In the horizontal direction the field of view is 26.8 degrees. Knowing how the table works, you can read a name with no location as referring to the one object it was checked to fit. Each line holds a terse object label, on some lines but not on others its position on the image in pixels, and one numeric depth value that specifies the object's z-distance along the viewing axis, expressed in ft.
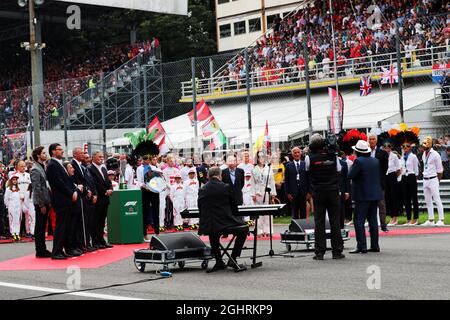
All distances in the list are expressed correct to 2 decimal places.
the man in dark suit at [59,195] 55.06
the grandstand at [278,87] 108.68
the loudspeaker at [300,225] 52.65
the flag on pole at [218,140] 103.55
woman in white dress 66.18
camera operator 48.67
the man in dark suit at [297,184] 68.08
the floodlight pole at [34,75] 101.24
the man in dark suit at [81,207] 58.34
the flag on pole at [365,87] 113.00
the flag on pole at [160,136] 109.50
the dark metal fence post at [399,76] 91.71
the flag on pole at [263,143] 97.09
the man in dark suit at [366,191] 51.06
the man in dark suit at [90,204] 59.88
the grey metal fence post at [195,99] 103.09
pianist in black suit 44.75
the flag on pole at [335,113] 93.86
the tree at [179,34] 207.41
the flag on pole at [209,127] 104.63
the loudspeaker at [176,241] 45.98
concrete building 201.67
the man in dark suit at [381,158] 64.90
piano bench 44.70
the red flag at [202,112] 105.29
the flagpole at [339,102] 92.24
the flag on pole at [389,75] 107.45
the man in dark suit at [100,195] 61.31
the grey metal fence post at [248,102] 98.89
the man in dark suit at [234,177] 66.23
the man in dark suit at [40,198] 56.90
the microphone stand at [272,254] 51.10
